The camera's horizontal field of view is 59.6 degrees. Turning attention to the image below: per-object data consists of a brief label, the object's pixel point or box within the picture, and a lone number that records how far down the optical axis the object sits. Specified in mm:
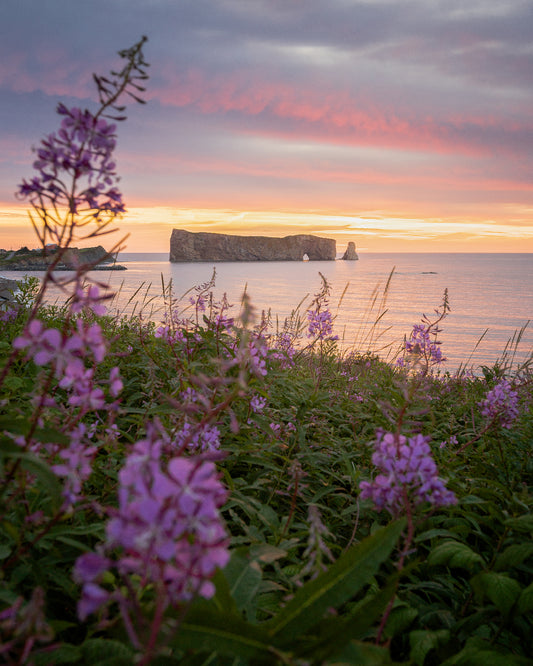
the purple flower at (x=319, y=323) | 4785
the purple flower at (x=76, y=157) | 1305
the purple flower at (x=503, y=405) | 3375
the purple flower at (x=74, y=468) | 1112
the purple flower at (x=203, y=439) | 2332
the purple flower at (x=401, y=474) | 1618
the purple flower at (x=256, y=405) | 3027
